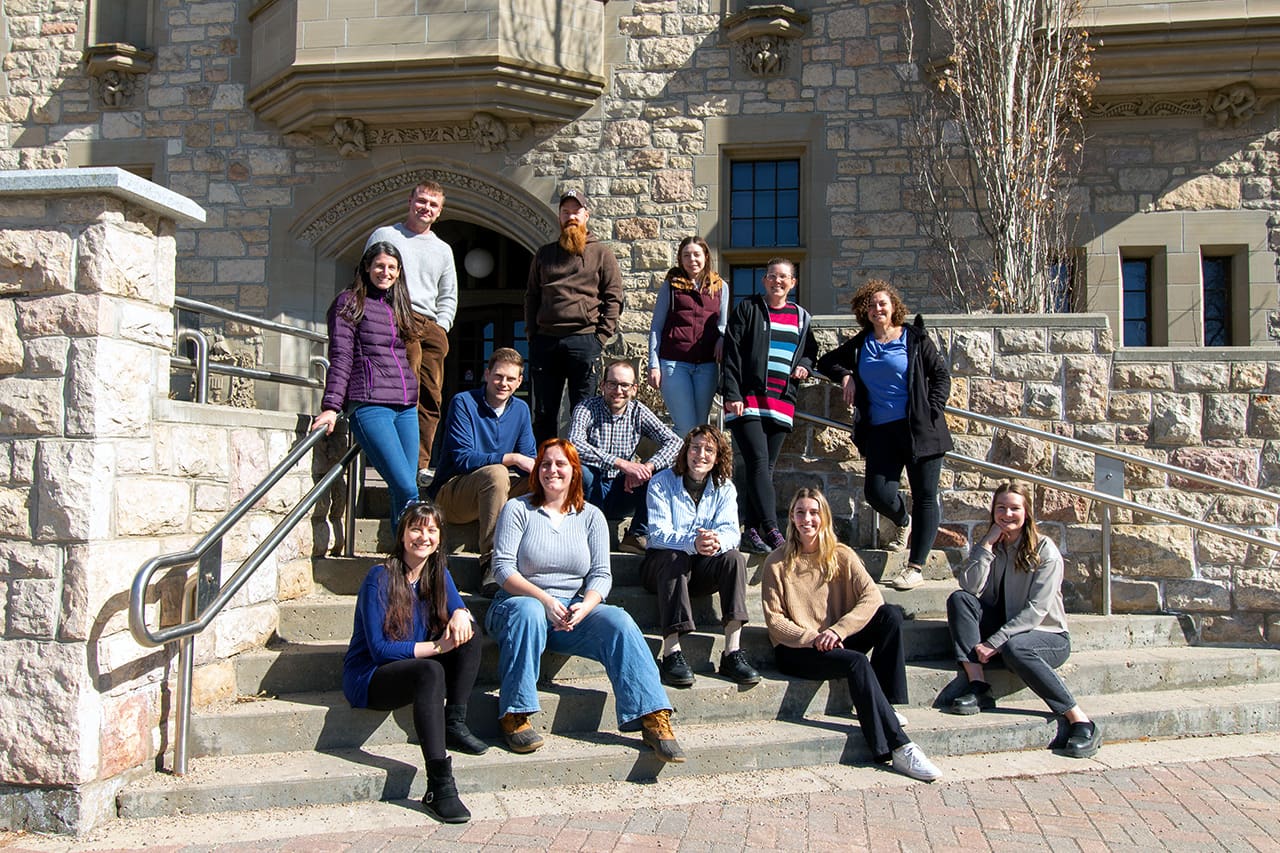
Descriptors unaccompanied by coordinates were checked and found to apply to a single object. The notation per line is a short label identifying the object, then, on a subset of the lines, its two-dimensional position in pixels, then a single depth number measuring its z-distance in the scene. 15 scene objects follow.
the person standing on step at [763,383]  5.71
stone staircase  4.11
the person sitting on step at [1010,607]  4.92
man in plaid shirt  5.62
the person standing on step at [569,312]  6.28
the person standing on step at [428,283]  5.89
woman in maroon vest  6.15
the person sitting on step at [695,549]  4.82
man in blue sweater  5.31
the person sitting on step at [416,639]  4.19
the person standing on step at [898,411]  5.57
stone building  6.47
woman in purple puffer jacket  5.11
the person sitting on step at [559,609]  4.32
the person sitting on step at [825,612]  4.72
